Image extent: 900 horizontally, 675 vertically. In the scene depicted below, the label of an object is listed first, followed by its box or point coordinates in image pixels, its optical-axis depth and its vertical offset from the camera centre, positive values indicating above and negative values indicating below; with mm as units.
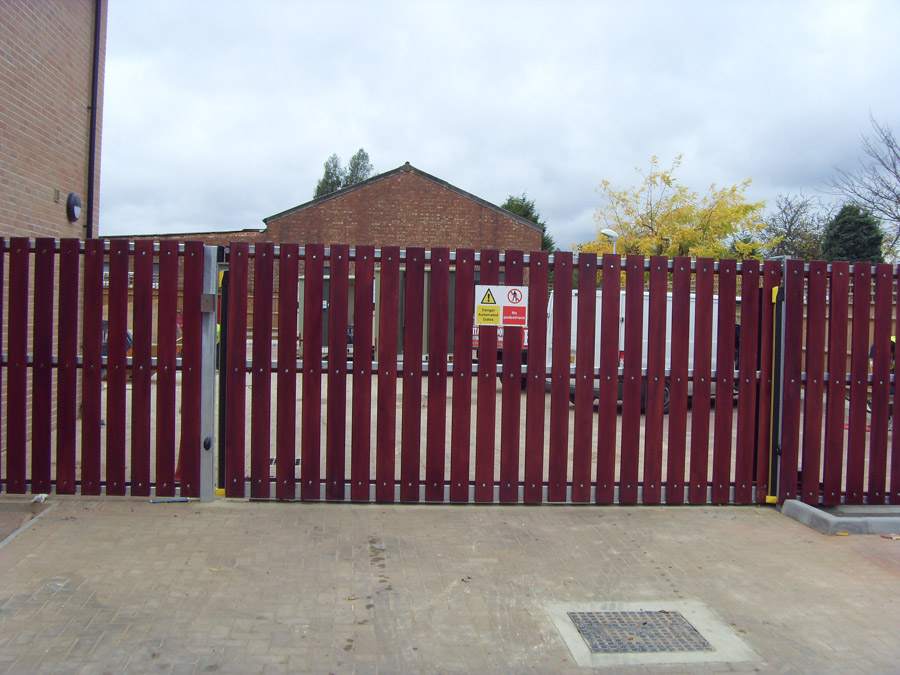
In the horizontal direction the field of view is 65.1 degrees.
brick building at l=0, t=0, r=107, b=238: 6656 +2134
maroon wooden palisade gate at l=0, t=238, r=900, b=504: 5871 -441
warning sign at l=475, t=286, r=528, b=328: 5988 +161
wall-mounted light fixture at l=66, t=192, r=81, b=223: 7979 +1249
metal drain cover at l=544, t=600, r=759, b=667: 3730 -1721
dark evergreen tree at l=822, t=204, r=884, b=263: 22125 +2974
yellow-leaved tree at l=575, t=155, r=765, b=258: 25969 +3893
